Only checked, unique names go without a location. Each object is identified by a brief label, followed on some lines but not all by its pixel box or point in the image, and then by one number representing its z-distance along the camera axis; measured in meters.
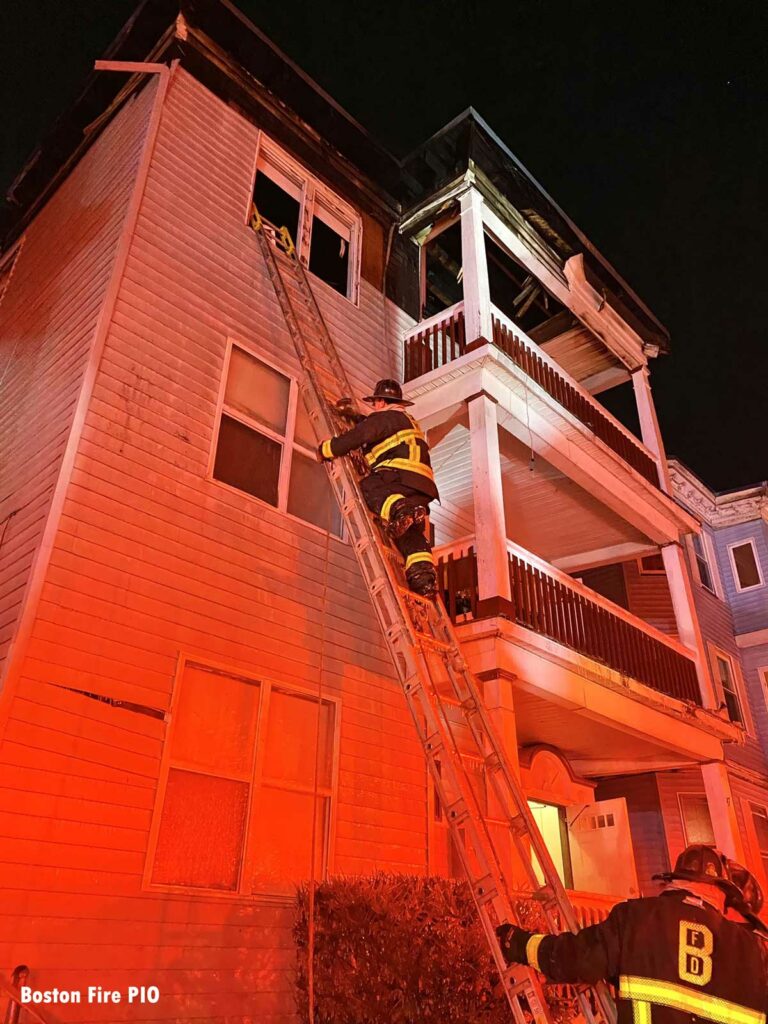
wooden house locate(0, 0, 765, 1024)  5.41
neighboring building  16.41
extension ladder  3.95
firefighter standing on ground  2.76
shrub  4.68
